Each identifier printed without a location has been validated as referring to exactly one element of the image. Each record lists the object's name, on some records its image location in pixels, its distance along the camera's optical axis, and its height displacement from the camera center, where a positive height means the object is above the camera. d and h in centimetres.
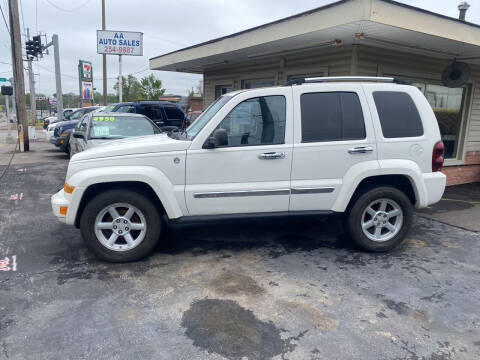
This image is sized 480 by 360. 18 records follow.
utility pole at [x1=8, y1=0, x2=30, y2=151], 1407 +137
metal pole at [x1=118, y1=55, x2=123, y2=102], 1707 +177
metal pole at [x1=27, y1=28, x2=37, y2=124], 2780 +96
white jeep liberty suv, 407 -61
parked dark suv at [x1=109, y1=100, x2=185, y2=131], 1243 -2
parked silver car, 776 -42
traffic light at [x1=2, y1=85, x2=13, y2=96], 1639 +67
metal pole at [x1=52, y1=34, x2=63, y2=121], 1970 +167
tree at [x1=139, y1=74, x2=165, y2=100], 4200 +261
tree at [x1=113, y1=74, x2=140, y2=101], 4233 +241
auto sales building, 573 +135
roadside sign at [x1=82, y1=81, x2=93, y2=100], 3152 +155
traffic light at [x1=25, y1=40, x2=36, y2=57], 1764 +279
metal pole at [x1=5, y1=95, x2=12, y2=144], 1817 -160
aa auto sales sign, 1806 +326
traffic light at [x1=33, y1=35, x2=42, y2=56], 1772 +295
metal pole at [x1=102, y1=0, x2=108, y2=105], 2364 +251
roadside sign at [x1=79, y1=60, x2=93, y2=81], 3062 +316
